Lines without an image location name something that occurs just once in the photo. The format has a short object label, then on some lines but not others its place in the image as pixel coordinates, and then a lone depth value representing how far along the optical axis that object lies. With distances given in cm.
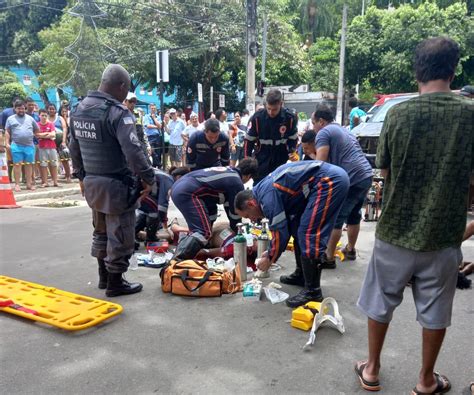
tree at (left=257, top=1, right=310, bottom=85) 2598
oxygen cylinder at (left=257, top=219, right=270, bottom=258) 482
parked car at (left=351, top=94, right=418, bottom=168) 883
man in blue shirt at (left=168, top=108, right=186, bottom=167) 1336
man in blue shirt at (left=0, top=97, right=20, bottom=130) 1034
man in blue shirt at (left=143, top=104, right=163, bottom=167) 1277
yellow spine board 351
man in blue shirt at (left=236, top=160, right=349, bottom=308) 378
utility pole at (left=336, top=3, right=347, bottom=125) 2351
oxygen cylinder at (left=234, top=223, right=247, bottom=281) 454
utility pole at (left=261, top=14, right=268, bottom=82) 2095
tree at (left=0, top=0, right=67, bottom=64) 3156
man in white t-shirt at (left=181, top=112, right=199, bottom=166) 1306
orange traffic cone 840
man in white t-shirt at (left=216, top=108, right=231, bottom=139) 1277
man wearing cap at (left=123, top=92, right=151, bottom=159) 689
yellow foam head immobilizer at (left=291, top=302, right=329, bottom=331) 350
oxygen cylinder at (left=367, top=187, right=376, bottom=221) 741
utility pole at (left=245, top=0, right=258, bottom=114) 1587
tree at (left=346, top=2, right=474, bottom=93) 2292
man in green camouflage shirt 228
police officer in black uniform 387
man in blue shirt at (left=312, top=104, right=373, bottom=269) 482
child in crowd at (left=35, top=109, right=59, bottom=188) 1040
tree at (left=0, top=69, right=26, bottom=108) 2773
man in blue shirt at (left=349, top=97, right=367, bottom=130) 1208
